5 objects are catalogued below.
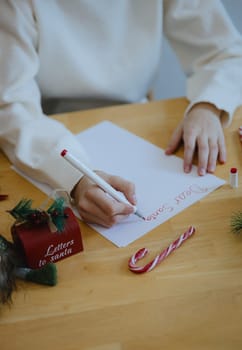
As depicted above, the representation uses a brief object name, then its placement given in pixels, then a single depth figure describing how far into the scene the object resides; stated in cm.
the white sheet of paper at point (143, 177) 71
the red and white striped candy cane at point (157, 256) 63
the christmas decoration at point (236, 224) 67
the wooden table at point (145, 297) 54
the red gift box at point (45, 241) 62
